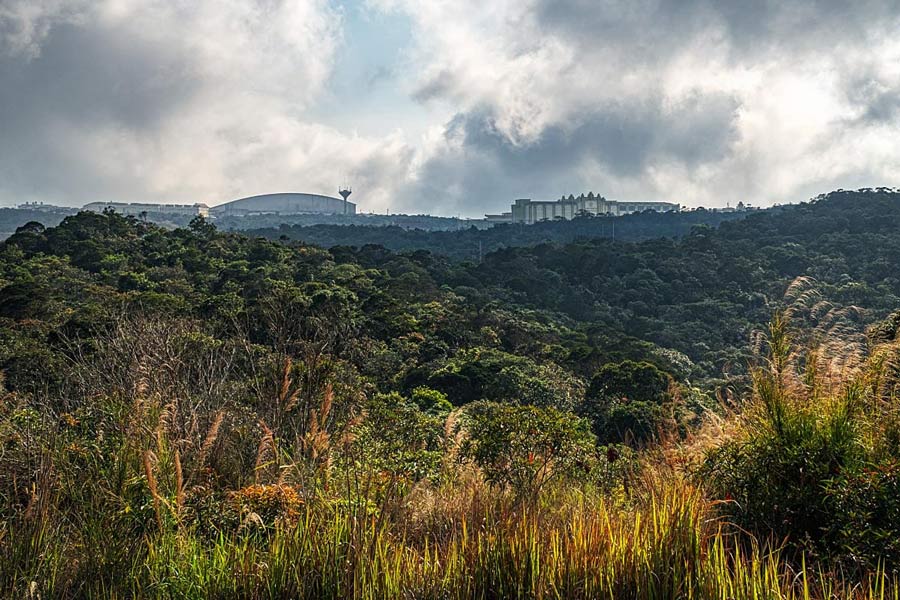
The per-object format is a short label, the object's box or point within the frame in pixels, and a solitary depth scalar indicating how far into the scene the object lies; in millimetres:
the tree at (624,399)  17212
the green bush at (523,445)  6859
